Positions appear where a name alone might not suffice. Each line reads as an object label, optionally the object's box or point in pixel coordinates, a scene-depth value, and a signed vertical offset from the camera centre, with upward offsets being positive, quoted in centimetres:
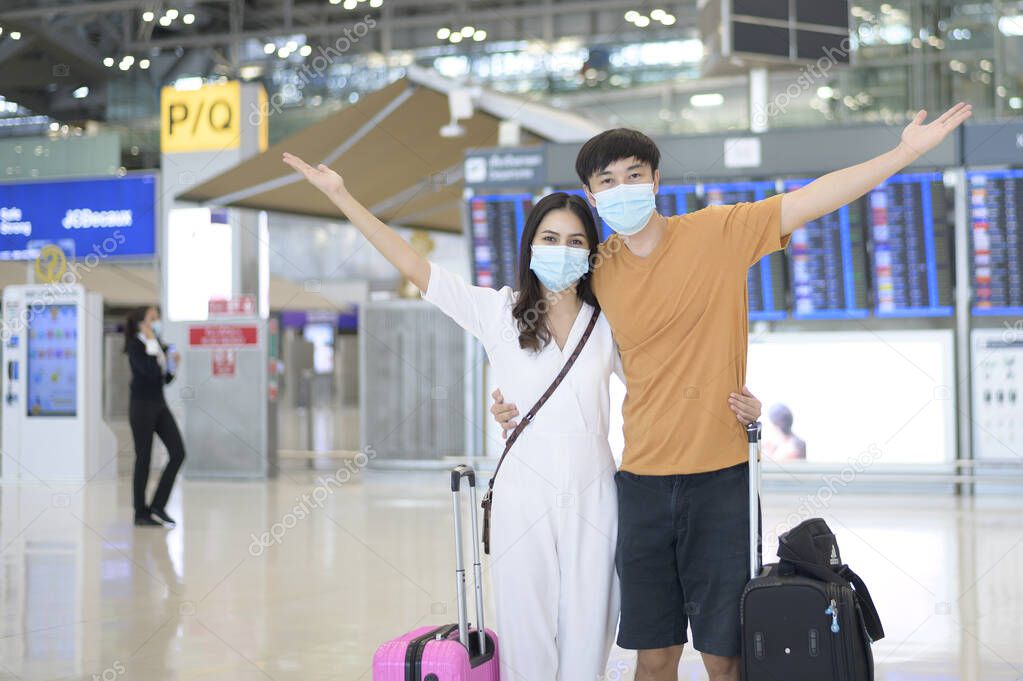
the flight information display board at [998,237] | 863 +88
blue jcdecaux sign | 1483 +190
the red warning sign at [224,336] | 1134 +25
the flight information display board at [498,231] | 965 +107
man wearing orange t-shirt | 250 -13
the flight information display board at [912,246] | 872 +82
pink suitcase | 252 -65
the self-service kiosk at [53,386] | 1131 -23
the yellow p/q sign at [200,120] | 1291 +272
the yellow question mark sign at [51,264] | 1156 +99
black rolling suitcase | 238 -57
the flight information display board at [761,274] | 906 +64
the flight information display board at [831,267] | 889 +69
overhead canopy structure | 1034 +211
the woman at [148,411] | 796 -34
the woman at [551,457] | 261 -23
